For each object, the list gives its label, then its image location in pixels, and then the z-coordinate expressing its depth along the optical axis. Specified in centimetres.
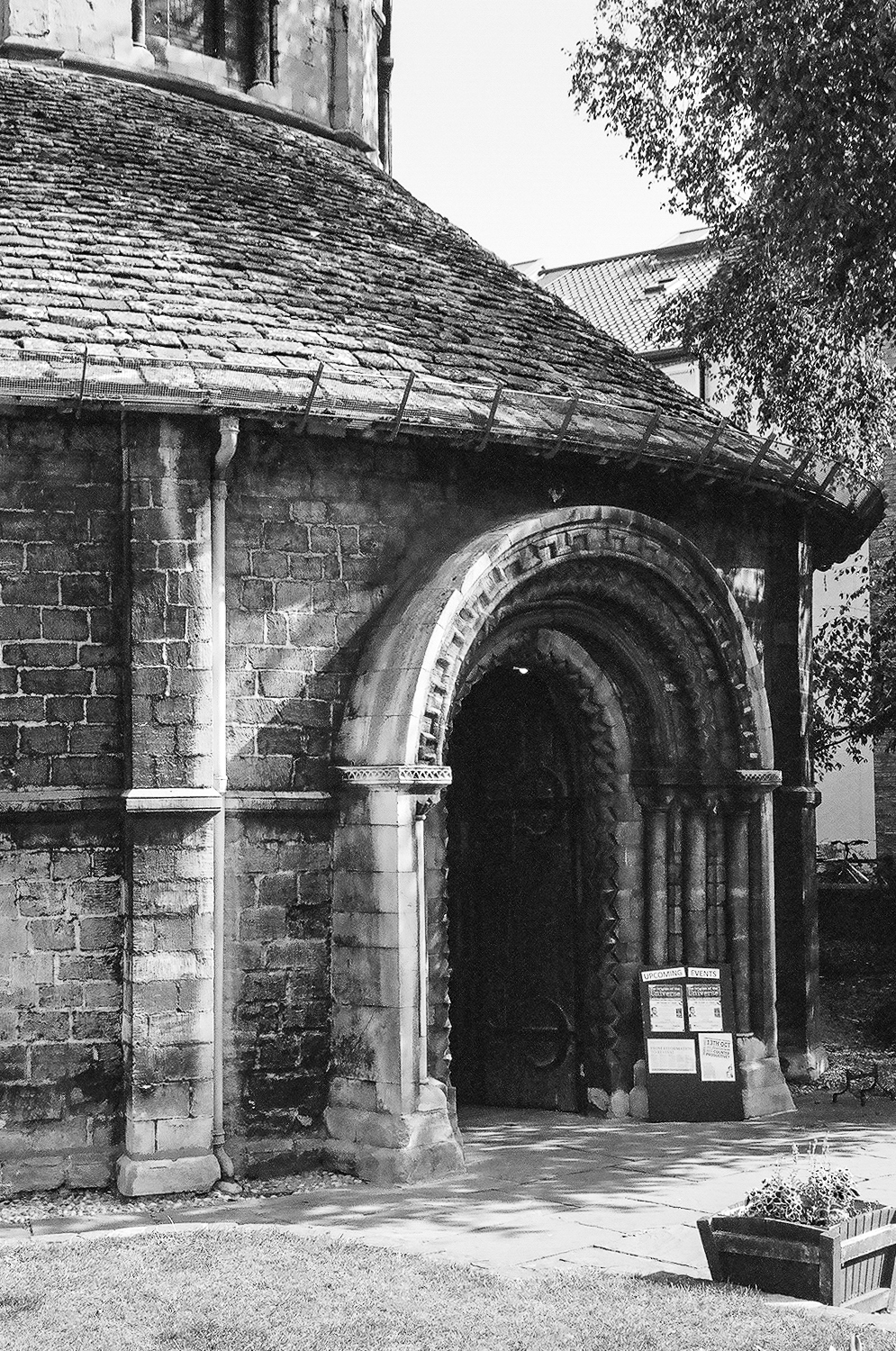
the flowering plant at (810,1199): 598
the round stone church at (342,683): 848
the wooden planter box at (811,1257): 582
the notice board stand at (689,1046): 1022
